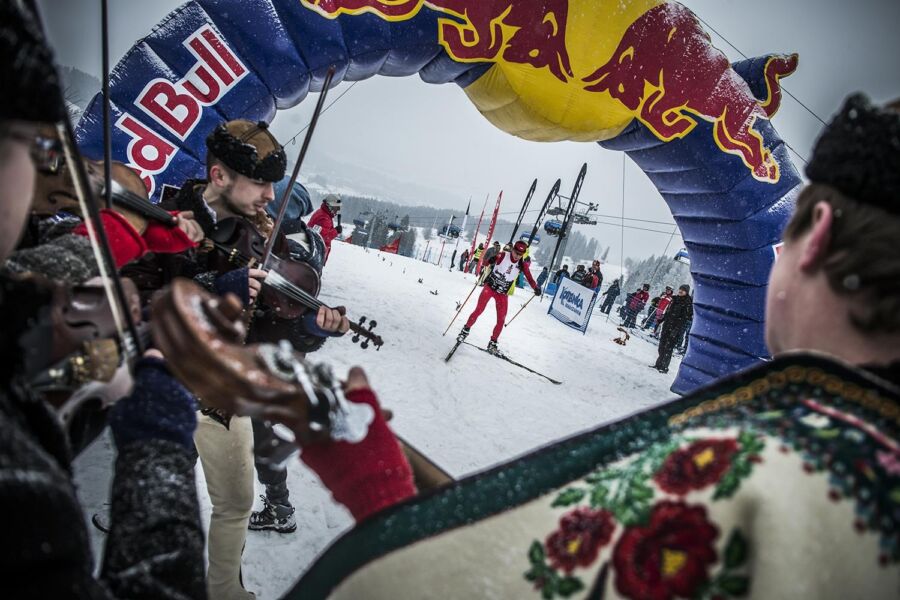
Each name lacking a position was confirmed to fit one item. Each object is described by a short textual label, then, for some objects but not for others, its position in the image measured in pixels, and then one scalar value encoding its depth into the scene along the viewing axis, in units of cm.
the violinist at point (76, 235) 123
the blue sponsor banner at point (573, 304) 1094
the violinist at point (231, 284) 177
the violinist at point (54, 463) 48
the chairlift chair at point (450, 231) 3680
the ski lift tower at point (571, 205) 1454
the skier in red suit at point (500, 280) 672
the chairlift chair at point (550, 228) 1896
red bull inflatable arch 387
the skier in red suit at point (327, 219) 834
